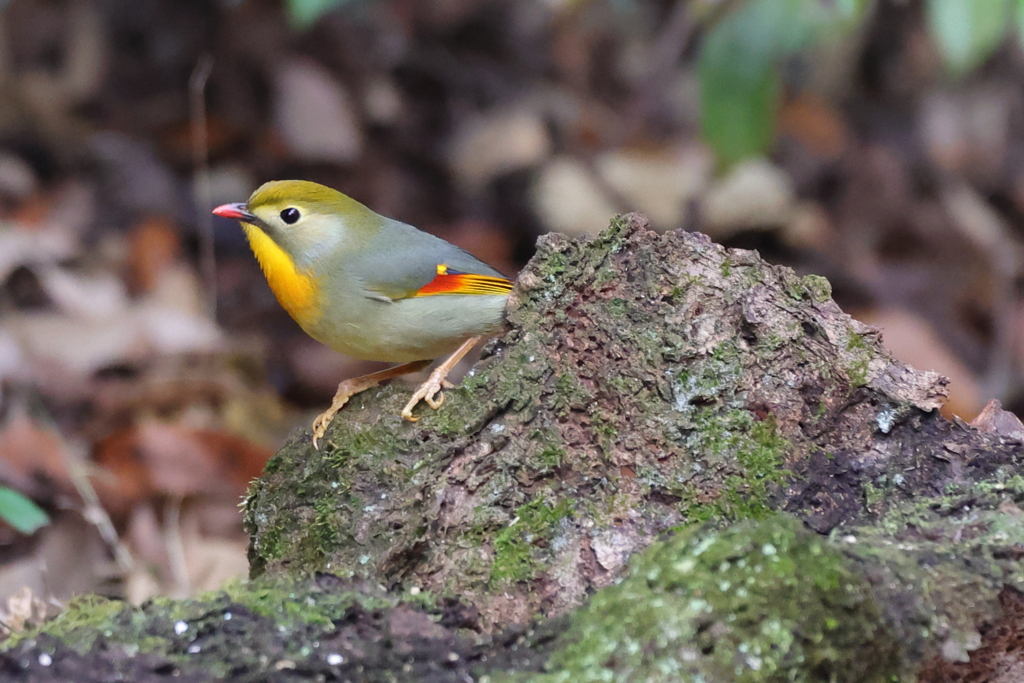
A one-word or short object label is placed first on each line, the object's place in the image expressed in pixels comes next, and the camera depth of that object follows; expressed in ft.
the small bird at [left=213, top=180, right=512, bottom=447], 22.61
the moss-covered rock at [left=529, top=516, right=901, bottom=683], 11.62
